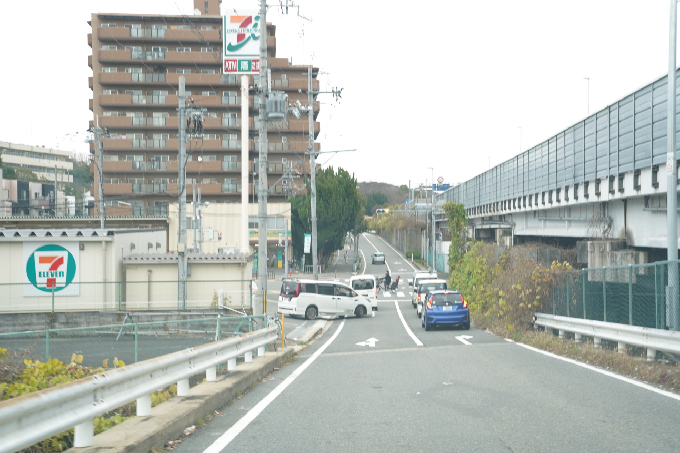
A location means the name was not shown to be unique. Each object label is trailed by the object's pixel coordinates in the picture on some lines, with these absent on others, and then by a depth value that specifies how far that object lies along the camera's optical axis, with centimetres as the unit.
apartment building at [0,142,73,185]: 11419
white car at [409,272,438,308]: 3899
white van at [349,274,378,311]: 3872
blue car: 2362
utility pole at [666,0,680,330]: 1520
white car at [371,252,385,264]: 8744
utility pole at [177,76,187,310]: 2934
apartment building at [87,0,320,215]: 7438
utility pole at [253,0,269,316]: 1941
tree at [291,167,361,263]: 7556
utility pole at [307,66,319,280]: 3969
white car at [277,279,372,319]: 3206
